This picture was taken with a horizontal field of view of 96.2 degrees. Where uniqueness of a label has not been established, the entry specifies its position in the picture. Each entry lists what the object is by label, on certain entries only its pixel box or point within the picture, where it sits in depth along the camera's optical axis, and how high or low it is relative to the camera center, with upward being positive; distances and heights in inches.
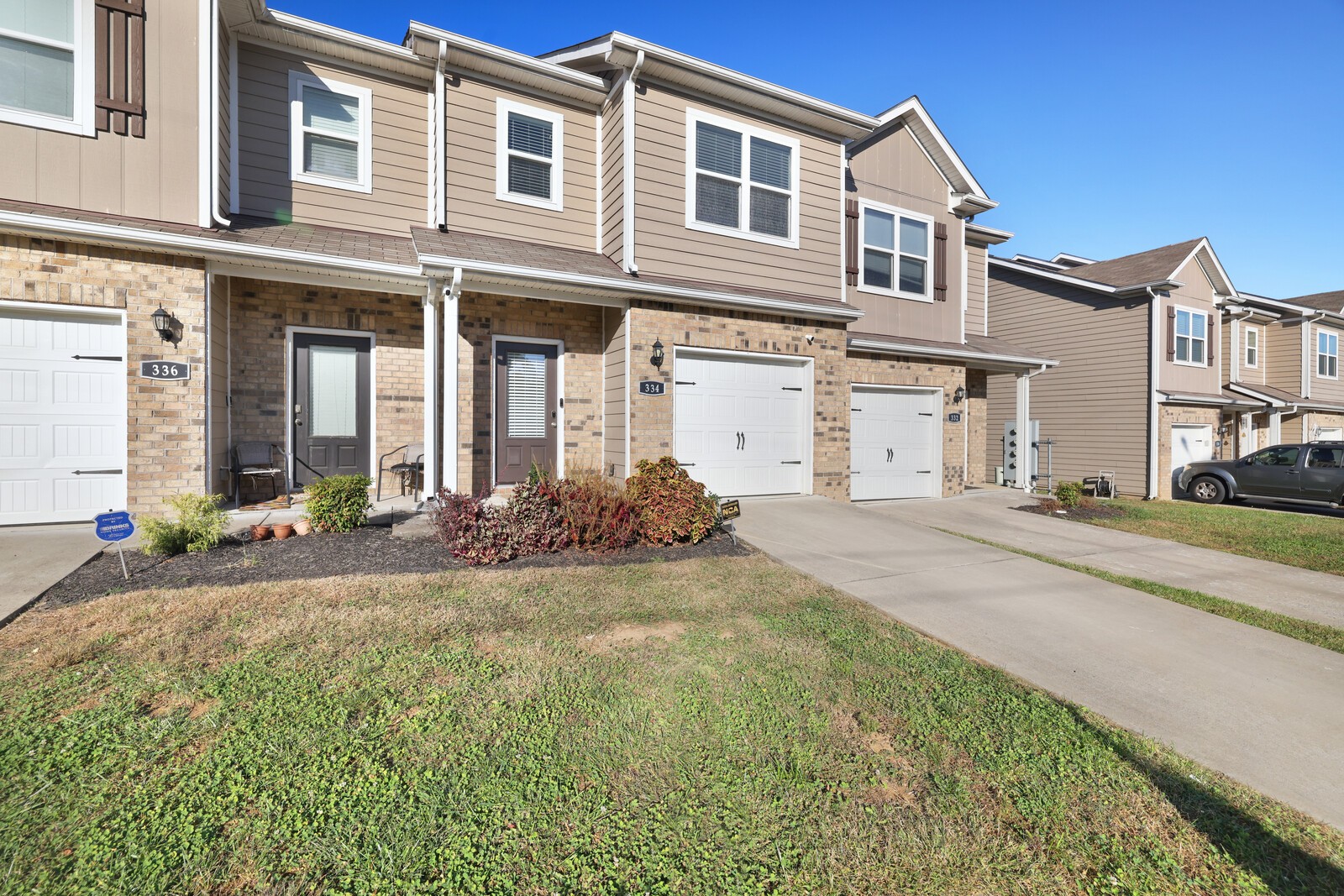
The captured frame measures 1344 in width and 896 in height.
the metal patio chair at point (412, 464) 334.6 -12.1
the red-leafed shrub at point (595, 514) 250.1 -30.0
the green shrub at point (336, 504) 255.6 -26.7
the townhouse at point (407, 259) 254.7 +87.1
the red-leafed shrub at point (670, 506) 264.5 -27.7
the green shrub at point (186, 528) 216.8 -32.2
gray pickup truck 504.4 -26.8
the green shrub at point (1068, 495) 438.3 -36.6
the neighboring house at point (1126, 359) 590.2 +90.0
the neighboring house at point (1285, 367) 741.3 +102.3
